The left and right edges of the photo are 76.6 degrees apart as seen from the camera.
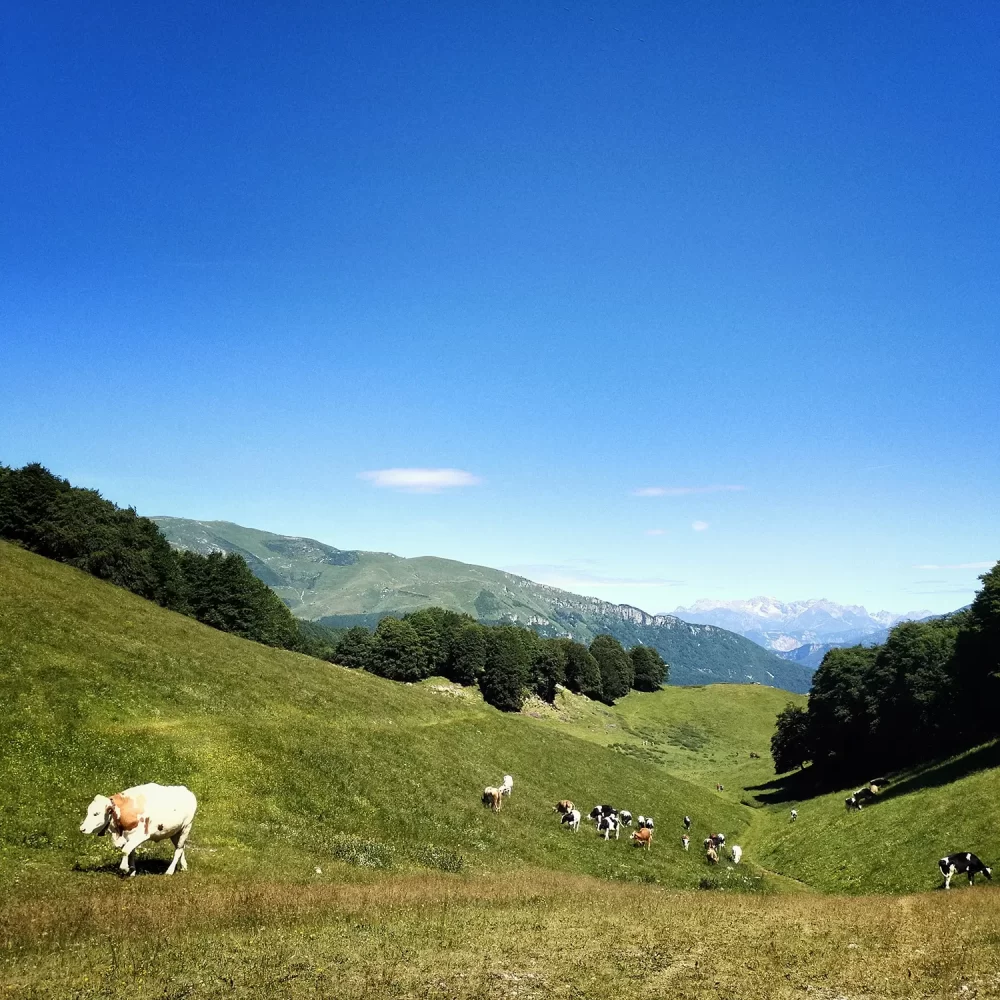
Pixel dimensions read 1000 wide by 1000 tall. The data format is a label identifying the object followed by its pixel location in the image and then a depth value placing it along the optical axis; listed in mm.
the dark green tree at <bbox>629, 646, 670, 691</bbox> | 182500
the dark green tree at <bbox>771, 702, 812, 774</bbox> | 97750
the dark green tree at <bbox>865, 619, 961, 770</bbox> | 75250
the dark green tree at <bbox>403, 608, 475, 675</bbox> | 150625
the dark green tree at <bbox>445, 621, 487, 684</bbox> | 145875
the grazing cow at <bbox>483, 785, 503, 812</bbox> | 41594
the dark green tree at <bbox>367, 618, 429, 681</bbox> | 146625
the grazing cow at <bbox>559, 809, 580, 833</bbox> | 42906
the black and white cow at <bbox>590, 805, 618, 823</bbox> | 44625
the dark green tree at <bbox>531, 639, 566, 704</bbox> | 150375
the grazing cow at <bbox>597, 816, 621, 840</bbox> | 42906
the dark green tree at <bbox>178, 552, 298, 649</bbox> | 104125
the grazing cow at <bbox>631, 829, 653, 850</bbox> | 43031
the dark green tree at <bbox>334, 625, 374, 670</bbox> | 155625
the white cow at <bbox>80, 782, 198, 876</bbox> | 21000
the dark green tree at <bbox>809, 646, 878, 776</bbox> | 87250
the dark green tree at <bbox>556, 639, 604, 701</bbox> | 160875
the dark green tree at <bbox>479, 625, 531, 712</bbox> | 136550
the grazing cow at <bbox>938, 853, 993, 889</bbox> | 34375
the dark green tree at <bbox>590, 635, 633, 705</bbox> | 165000
